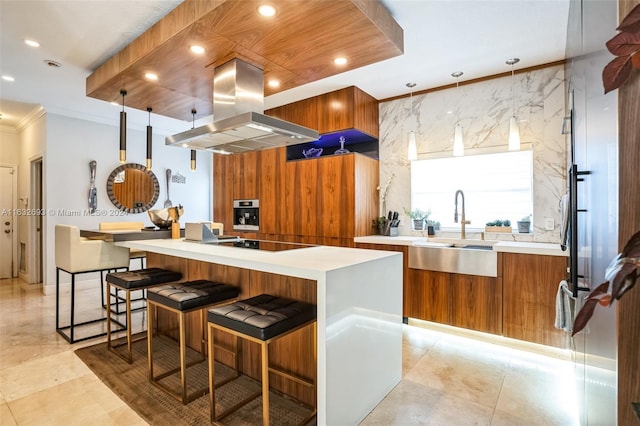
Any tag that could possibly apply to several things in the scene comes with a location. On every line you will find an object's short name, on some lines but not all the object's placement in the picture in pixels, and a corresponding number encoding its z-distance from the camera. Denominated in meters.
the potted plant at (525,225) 3.23
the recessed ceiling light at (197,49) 2.29
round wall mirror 5.41
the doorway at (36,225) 5.30
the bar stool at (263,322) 1.55
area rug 1.86
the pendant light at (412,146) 3.67
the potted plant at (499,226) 3.31
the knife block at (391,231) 3.88
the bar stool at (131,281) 2.49
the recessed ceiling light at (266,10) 1.83
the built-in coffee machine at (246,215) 4.73
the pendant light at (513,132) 3.06
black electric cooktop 2.35
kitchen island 1.58
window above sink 3.35
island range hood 2.41
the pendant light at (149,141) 3.16
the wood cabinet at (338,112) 3.78
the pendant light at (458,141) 3.38
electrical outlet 3.14
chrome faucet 3.38
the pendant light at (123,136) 3.01
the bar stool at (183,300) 1.97
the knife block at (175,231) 3.17
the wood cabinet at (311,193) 3.77
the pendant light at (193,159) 3.55
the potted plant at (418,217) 3.86
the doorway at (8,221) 5.71
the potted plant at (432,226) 3.72
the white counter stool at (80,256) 2.91
